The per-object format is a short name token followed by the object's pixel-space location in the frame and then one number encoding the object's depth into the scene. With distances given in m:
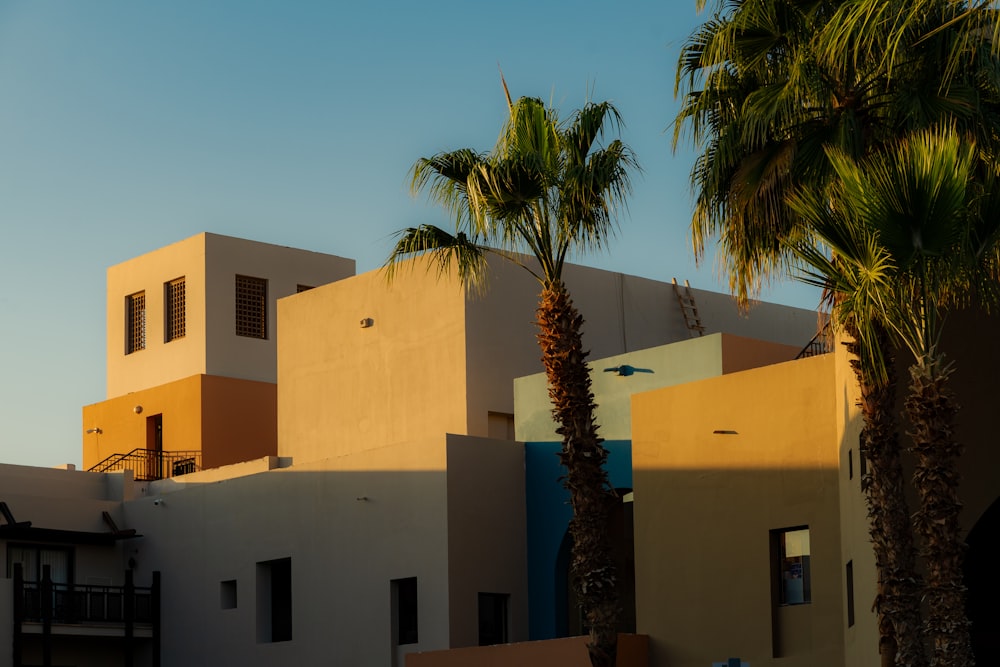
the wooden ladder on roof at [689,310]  37.53
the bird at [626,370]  28.84
